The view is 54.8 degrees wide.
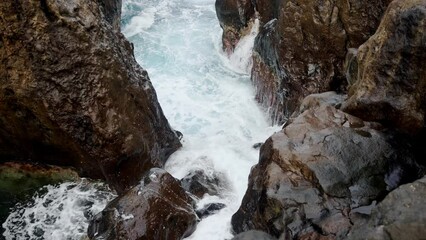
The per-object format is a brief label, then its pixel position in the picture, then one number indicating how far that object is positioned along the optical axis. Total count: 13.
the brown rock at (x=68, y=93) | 7.00
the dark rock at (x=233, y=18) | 14.53
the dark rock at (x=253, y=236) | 4.84
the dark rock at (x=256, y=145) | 9.95
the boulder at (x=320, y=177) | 4.97
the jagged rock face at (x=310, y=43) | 8.53
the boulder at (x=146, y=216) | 6.16
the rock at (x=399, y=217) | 3.31
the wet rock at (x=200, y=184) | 7.92
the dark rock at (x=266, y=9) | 12.28
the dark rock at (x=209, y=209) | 7.11
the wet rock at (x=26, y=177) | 7.56
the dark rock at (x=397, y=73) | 5.50
